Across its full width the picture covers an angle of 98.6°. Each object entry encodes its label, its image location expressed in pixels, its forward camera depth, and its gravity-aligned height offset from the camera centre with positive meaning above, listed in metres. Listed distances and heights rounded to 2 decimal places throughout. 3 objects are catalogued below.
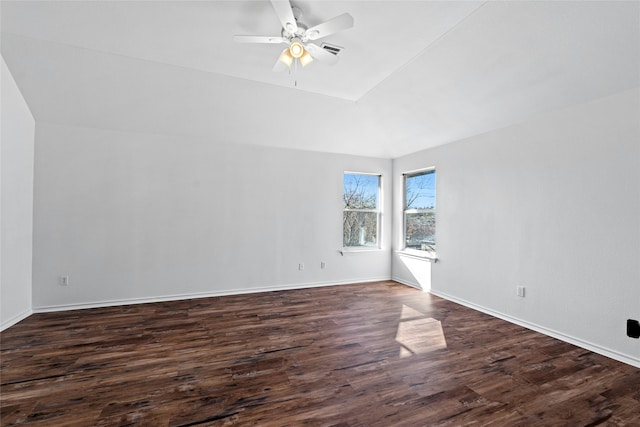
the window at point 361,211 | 5.36 +0.03
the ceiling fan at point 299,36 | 2.07 +1.45
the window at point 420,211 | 4.74 +0.04
